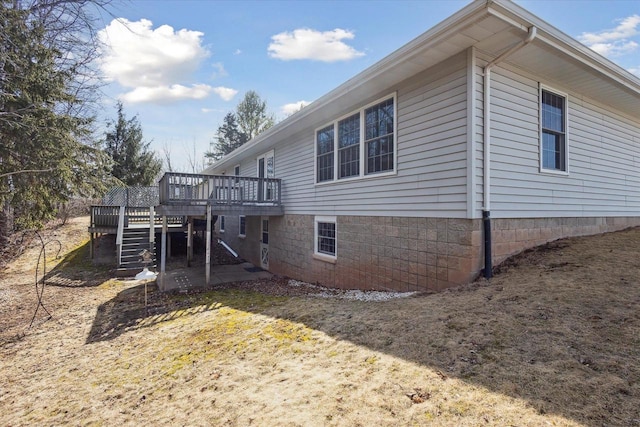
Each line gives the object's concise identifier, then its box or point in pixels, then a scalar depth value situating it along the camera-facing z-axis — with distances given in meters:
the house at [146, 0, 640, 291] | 4.94
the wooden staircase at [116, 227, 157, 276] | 11.01
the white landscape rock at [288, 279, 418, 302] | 5.55
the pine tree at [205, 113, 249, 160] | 34.92
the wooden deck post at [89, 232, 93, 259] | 12.96
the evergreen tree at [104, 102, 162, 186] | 21.31
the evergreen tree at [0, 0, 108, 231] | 6.93
